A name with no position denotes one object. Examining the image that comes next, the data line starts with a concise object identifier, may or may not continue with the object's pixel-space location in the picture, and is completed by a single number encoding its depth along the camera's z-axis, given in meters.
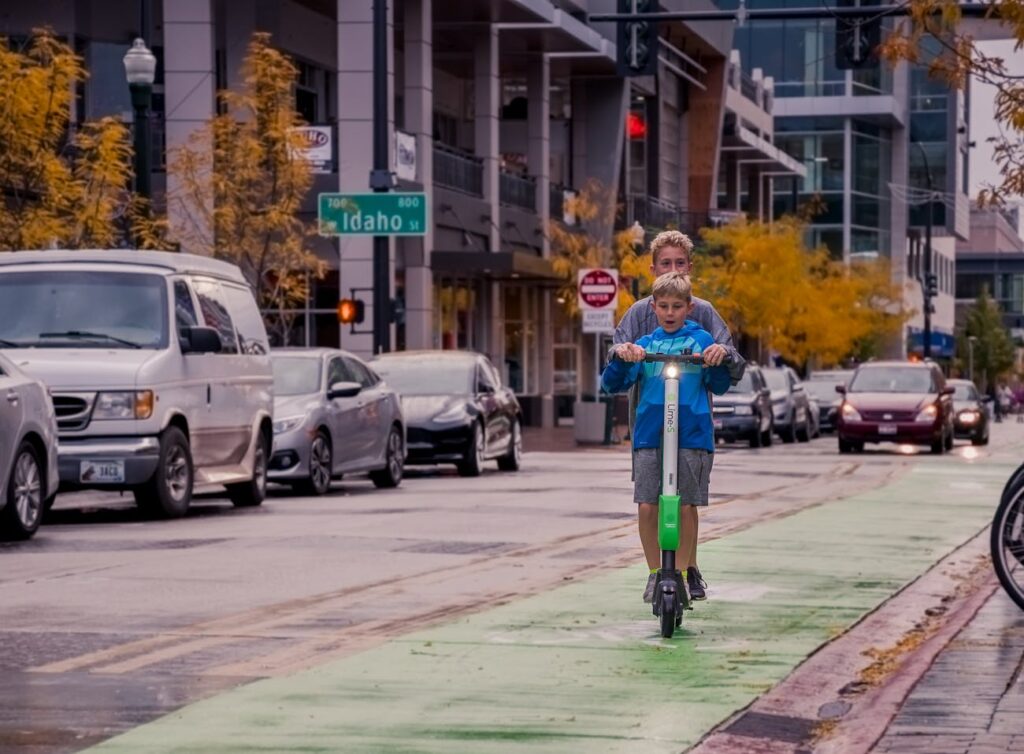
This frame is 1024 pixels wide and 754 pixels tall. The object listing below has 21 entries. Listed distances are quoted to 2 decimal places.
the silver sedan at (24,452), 15.95
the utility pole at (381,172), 34.62
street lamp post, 26.64
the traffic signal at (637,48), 29.16
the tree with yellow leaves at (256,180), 35.56
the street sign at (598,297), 40.78
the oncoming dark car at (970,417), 49.31
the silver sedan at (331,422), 23.33
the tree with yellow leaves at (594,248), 53.12
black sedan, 28.25
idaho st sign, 34.94
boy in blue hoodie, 10.47
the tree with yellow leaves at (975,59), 15.87
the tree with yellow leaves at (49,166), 28.27
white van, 18.52
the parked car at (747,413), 43.53
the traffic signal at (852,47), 28.28
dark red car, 40.19
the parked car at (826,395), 57.28
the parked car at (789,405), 48.38
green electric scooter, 10.30
